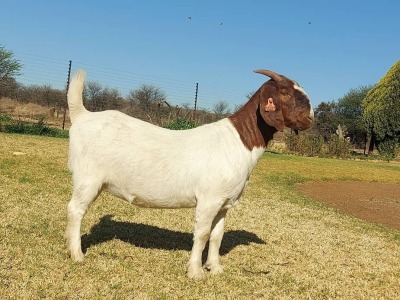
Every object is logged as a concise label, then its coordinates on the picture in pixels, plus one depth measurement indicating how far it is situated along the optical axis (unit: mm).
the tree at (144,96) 49988
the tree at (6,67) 33000
